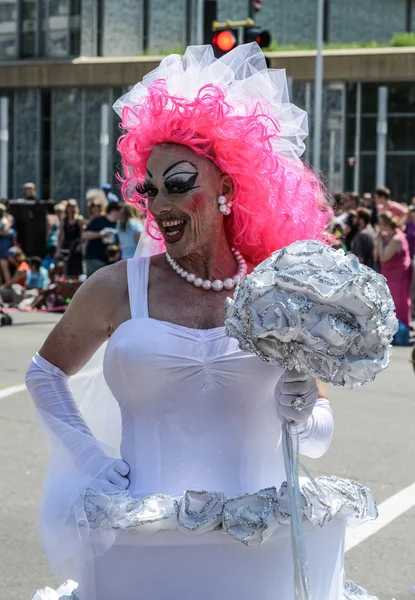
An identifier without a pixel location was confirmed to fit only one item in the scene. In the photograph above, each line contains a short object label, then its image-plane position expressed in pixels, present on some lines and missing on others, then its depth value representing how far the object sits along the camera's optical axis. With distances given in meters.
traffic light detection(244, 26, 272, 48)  13.95
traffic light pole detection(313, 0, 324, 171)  25.86
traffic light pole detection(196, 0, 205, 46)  24.58
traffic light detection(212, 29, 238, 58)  13.62
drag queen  2.89
